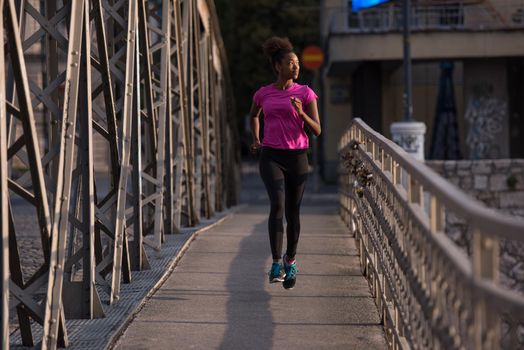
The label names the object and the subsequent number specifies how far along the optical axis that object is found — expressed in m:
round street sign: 57.21
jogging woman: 14.01
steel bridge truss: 10.11
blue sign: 56.19
